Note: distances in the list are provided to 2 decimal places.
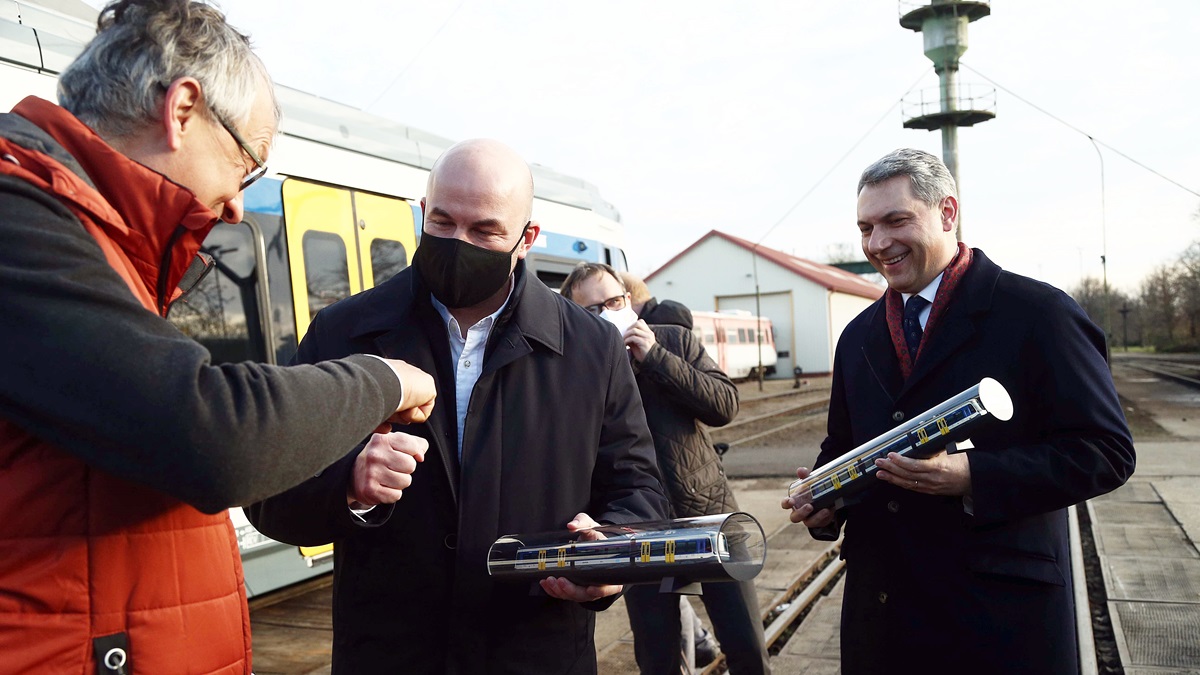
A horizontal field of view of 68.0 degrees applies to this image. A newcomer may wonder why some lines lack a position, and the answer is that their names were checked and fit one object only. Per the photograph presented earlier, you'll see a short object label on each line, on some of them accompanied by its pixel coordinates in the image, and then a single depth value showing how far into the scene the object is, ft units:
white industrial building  153.28
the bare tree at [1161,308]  229.39
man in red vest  3.99
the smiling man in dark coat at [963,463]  8.09
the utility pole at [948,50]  117.91
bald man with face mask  7.27
